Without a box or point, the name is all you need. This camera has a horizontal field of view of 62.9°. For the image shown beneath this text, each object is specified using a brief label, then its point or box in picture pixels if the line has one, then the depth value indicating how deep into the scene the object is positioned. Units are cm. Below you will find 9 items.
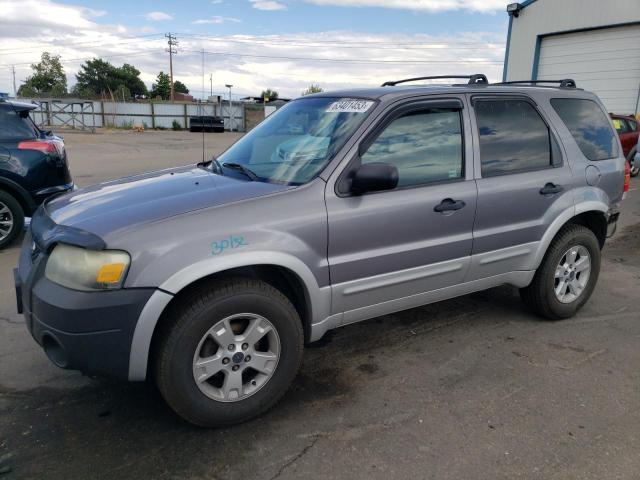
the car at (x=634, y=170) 1236
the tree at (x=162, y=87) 8831
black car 616
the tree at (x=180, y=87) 10838
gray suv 247
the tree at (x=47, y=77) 9075
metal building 1627
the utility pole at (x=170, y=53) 7161
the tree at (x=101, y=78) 9075
